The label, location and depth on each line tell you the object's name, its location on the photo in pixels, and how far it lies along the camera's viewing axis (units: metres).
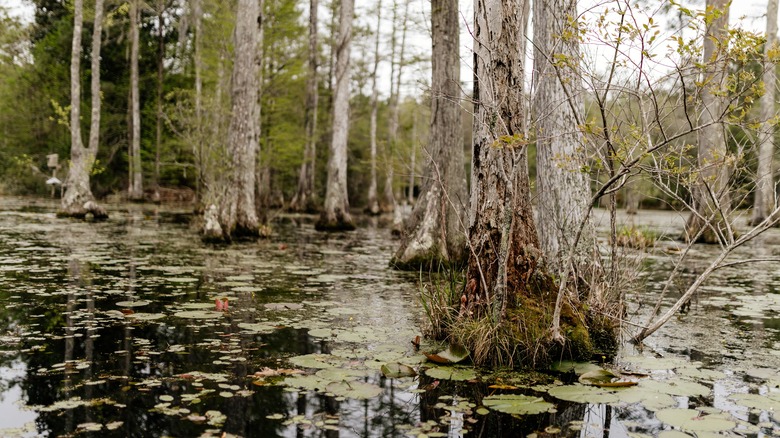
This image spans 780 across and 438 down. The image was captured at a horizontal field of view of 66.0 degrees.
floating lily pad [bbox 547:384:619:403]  3.28
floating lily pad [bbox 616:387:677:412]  3.25
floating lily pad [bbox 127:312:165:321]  4.99
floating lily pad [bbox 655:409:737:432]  2.91
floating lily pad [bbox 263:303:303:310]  5.63
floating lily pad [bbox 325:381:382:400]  3.28
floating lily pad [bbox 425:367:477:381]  3.67
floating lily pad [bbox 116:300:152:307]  5.52
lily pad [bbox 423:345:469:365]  3.92
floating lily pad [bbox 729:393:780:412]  3.22
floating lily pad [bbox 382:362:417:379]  3.65
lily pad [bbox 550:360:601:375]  3.88
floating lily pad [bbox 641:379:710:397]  3.46
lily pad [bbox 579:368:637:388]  3.57
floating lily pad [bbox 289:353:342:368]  3.86
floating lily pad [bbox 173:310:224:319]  5.14
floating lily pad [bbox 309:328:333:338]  4.63
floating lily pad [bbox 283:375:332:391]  3.41
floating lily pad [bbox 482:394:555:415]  3.08
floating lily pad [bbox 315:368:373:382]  3.57
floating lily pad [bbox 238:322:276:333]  4.76
